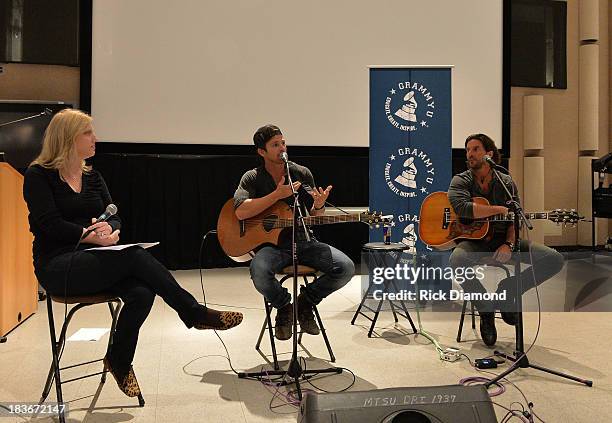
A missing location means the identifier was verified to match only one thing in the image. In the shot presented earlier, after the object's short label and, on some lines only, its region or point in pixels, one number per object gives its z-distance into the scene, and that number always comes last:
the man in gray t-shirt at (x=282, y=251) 3.10
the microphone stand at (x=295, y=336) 2.67
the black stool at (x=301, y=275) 3.14
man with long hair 3.58
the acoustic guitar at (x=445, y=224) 3.77
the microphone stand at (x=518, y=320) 2.92
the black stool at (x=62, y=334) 2.44
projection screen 5.89
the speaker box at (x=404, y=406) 1.50
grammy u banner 4.71
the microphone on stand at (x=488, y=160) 3.11
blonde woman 2.54
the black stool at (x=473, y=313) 3.60
